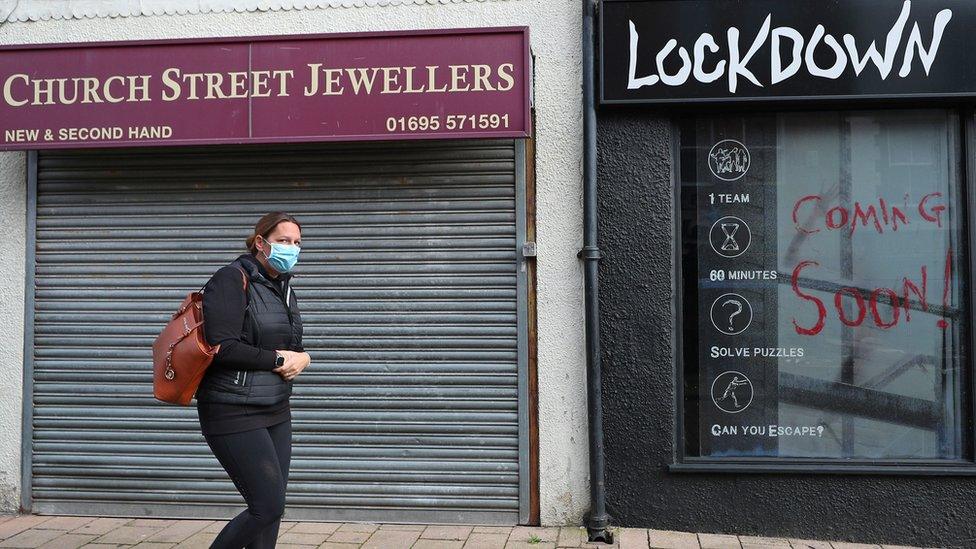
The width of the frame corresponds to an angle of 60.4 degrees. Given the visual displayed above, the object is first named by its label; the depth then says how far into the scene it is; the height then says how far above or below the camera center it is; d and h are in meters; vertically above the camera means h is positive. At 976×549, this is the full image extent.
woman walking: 3.66 -0.46
